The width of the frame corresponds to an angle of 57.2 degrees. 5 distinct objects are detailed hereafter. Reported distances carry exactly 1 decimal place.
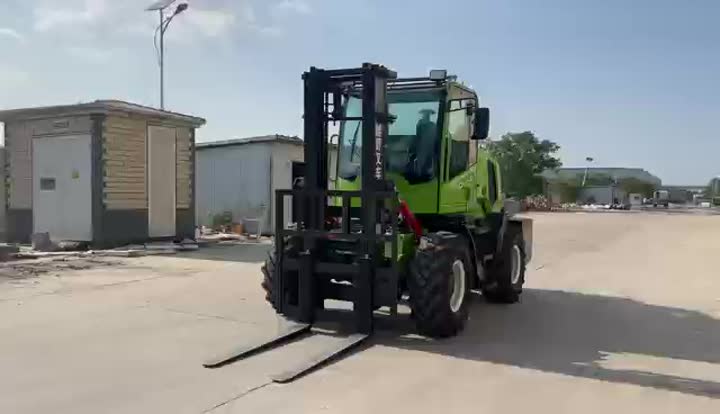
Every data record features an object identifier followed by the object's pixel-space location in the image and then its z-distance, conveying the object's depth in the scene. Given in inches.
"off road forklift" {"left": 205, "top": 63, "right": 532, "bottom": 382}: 277.3
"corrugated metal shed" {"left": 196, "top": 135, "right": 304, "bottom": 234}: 896.9
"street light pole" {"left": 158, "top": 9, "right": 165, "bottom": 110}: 1104.2
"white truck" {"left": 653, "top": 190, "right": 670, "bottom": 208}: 3351.4
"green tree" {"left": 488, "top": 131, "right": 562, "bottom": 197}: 2672.2
